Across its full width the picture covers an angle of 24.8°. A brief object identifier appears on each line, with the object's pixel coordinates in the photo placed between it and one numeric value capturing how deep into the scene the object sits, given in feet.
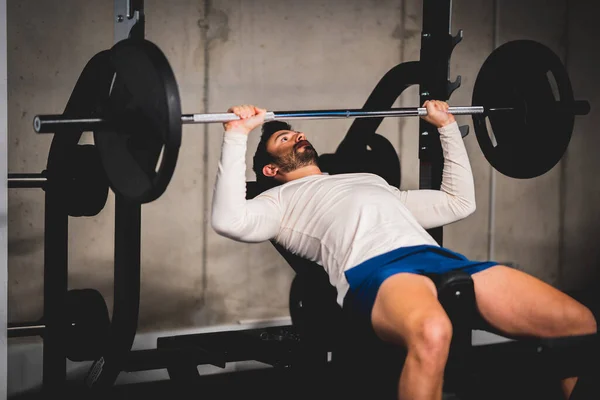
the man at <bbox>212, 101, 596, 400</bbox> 12.60
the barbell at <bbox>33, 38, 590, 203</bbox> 12.57
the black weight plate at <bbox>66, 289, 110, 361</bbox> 13.88
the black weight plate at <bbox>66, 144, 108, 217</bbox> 13.87
